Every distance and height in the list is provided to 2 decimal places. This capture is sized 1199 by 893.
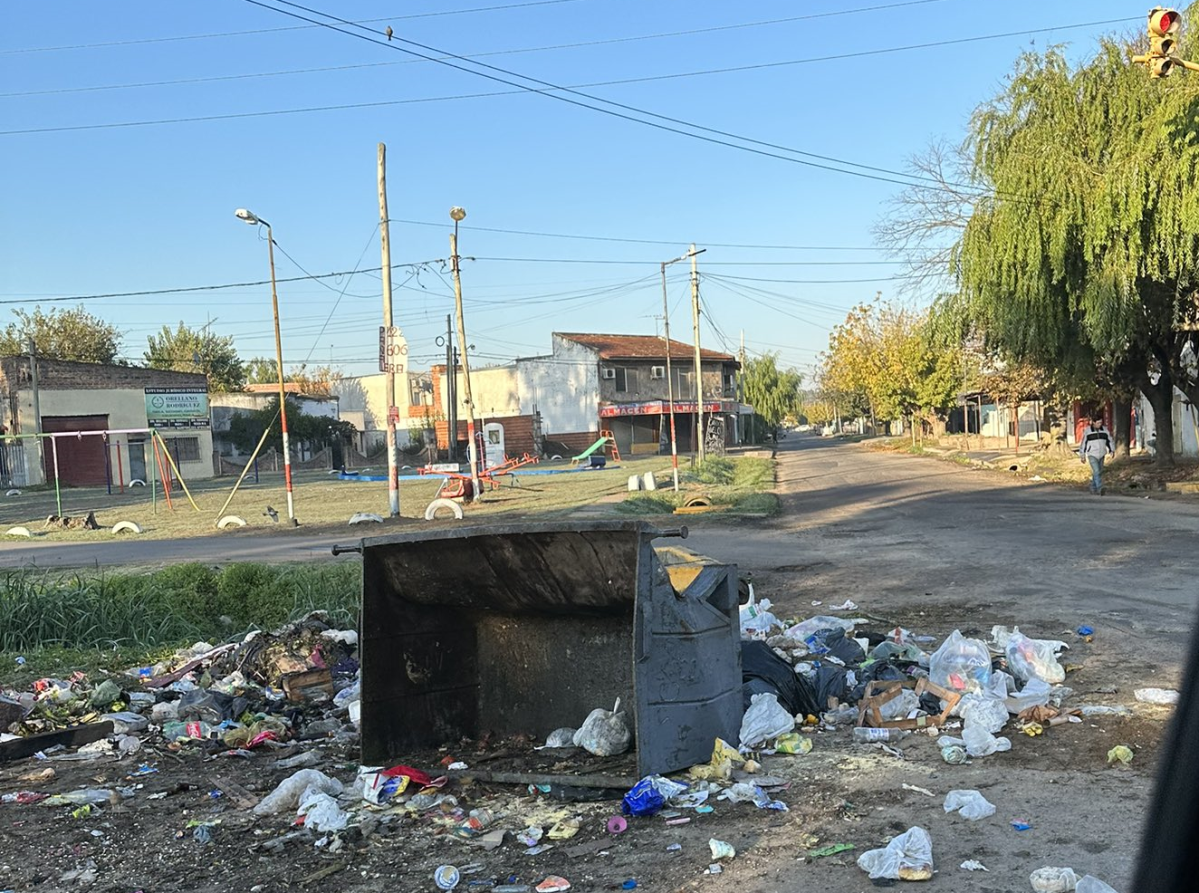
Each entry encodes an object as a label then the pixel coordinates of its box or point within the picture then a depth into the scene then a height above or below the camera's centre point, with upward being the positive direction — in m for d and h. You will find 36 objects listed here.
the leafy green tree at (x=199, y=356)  74.75 +7.62
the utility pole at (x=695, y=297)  33.12 +4.31
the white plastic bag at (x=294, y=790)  5.02 -1.75
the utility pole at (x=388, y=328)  21.64 +2.57
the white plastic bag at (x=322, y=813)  4.71 -1.76
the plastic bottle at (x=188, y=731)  6.49 -1.81
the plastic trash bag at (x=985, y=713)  5.58 -1.73
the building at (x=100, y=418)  45.16 +2.06
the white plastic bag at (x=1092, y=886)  3.43 -1.67
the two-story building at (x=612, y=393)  61.03 +2.42
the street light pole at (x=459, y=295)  27.31 +4.21
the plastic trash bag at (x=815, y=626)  8.17 -1.74
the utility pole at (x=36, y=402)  44.44 +2.82
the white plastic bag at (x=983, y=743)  5.28 -1.78
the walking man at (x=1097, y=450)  20.48 -0.98
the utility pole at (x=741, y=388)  78.99 +2.91
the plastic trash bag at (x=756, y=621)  8.27 -1.74
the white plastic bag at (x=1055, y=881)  3.61 -1.73
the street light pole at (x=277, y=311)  21.50 +3.35
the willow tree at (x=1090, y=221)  17.70 +3.43
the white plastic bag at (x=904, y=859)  3.81 -1.73
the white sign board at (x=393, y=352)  21.61 +1.99
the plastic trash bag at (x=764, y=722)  5.60 -1.71
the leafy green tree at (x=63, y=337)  65.62 +8.42
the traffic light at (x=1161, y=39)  10.44 +3.84
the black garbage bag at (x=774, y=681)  6.09 -1.60
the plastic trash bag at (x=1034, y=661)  6.51 -1.69
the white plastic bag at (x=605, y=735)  5.58 -1.72
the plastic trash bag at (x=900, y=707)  6.00 -1.77
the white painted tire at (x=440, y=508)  21.20 -1.47
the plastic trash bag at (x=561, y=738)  5.88 -1.81
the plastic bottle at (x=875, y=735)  5.68 -1.83
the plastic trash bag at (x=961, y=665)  6.22 -1.65
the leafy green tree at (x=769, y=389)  97.30 +3.26
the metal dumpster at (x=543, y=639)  5.05 -1.19
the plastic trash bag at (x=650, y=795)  4.70 -1.76
